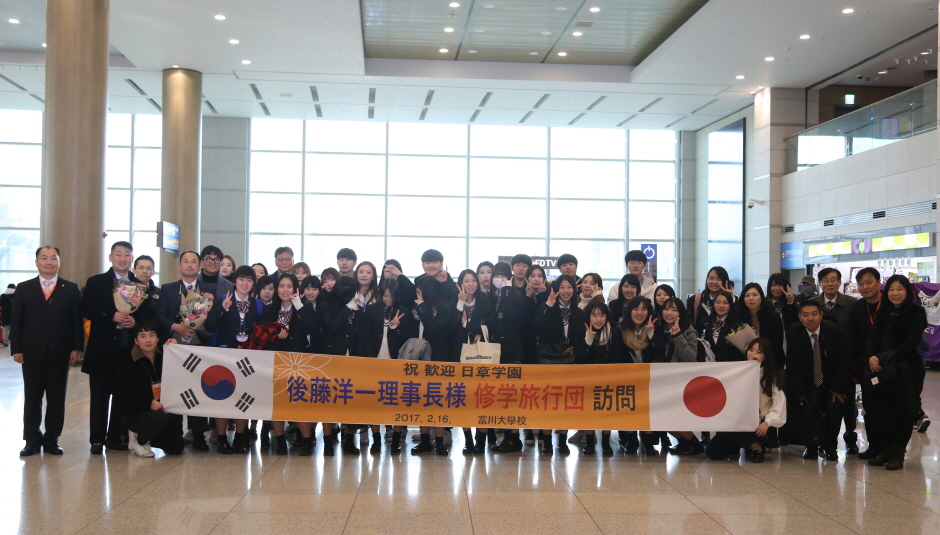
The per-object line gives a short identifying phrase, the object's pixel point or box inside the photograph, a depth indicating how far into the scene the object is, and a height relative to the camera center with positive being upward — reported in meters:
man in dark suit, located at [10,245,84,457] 5.59 -0.57
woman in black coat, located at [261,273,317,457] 5.90 -0.37
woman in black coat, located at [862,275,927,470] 5.56 -0.69
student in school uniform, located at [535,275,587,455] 6.00 -0.40
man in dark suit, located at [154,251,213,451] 5.89 -0.30
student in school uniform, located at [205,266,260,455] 5.96 -0.34
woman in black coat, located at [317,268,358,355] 5.93 -0.34
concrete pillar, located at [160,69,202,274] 15.66 +2.60
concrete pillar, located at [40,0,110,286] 9.54 +1.93
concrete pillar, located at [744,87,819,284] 17.62 +3.25
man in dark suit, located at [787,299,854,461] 5.79 -0.72
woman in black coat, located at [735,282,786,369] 6.02 -0.30
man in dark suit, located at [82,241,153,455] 5.77 -0.58
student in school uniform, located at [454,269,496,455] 6.00 -0.30
